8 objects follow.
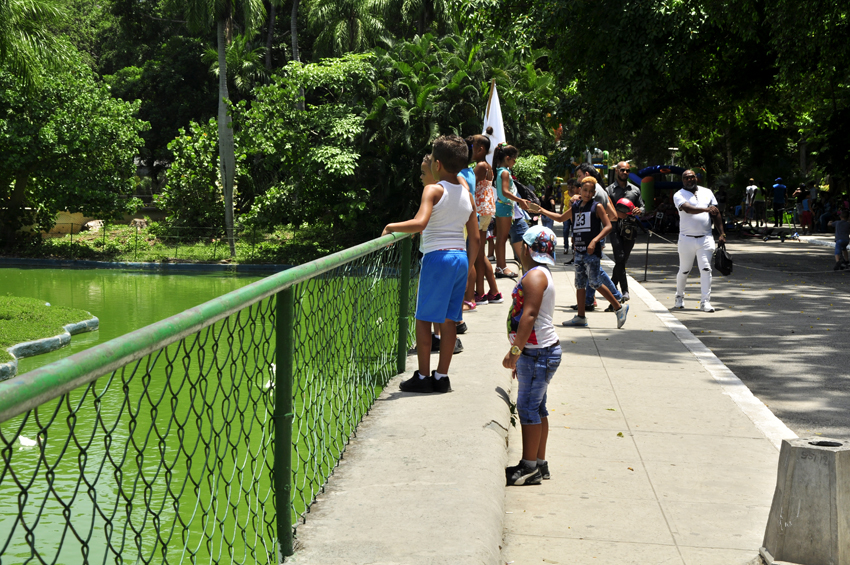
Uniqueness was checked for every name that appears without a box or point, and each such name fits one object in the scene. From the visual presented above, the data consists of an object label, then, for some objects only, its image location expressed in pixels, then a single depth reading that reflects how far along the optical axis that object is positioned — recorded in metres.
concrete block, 3.88
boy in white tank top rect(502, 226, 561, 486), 5.07
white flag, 12.09
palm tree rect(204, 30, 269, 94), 33.16
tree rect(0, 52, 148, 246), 30.09
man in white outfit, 11.86
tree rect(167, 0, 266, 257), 29.86
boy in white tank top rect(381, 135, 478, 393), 5.96
